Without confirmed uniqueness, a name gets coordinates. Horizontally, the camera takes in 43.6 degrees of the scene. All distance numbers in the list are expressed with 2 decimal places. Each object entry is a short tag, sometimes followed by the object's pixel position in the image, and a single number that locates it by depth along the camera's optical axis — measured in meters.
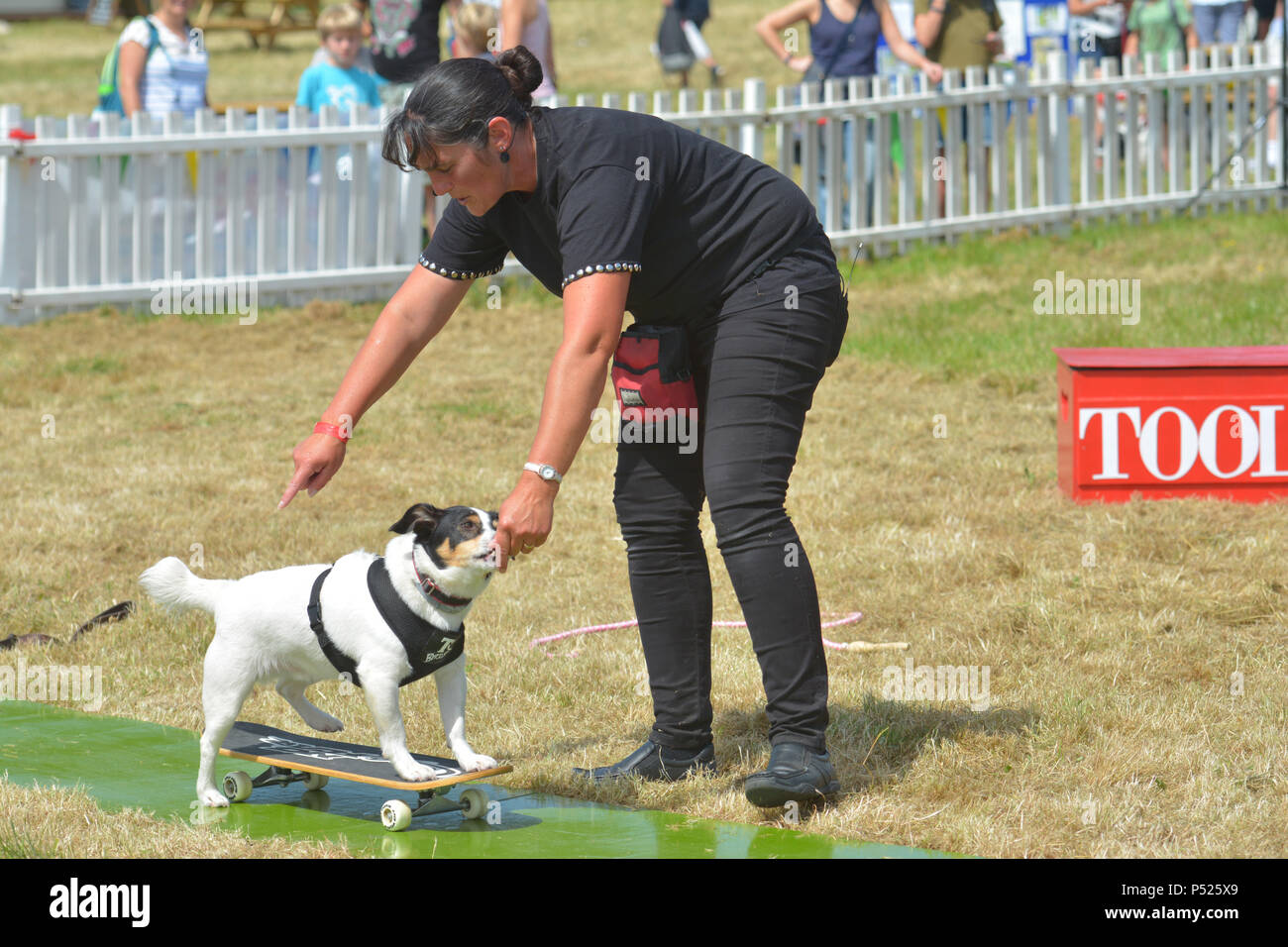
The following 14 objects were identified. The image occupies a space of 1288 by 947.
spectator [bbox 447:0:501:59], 11.58
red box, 6.63
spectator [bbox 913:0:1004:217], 12.80
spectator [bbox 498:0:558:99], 10.63
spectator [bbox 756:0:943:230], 12.28
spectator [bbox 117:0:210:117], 11.04
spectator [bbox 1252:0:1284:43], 17.64
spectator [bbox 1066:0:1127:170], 17.95
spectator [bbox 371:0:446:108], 11.51
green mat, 3.85
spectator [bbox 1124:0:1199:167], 16.05
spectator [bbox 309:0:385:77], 11.98
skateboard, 3.95
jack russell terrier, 3.83
